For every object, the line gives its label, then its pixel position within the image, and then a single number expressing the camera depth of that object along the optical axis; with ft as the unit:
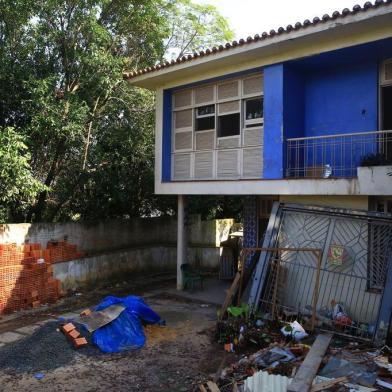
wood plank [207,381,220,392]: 18.88
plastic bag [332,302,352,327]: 25.85
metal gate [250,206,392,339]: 26.73
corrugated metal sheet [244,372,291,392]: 17.87
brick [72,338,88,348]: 24.67
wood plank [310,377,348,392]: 17.01
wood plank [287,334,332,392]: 17.12
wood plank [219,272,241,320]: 27.61
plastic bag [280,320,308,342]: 24.46
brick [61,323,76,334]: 25.87
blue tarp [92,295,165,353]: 25.26
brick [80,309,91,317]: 27.72
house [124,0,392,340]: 27.17
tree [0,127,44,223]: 30.73
